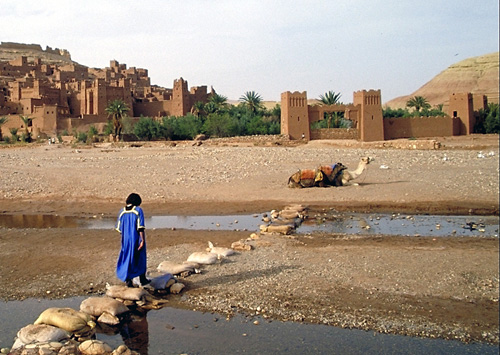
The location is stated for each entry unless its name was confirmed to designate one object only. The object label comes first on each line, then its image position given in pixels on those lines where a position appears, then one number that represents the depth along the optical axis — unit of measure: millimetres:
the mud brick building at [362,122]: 34312
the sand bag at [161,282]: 6645
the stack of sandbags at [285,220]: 9906
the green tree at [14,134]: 41569
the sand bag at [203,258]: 7709
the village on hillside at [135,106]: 34500
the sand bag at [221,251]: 8008
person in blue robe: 6559
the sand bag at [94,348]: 4945
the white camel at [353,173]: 15148
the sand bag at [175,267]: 7273
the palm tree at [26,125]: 42666
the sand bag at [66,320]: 5418
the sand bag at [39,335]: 5121
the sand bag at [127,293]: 6281
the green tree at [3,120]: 45594
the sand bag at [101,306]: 5867
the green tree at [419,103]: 53344
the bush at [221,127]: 40000
